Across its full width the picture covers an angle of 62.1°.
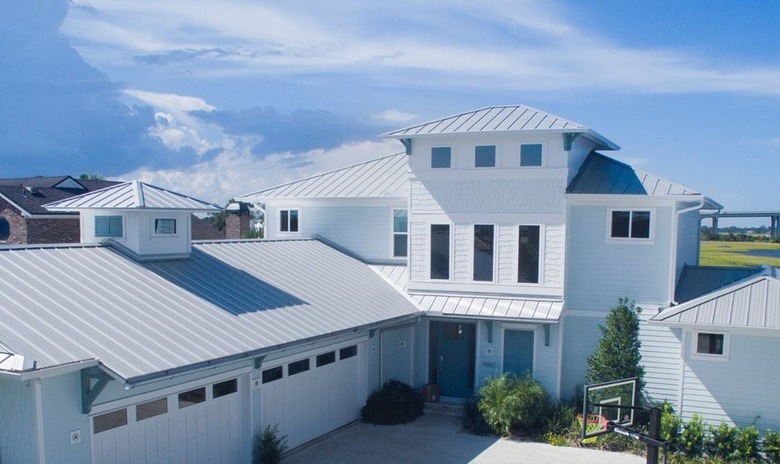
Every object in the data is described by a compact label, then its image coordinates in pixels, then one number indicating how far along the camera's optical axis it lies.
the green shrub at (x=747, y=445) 13.30
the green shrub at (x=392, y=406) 15.94
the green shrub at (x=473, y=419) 15.34
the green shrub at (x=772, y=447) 13.11
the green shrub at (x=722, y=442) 13.47
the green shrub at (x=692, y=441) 13.62
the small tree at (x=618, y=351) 15.09
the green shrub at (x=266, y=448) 12.37
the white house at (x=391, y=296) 10.14
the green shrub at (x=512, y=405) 14.95
